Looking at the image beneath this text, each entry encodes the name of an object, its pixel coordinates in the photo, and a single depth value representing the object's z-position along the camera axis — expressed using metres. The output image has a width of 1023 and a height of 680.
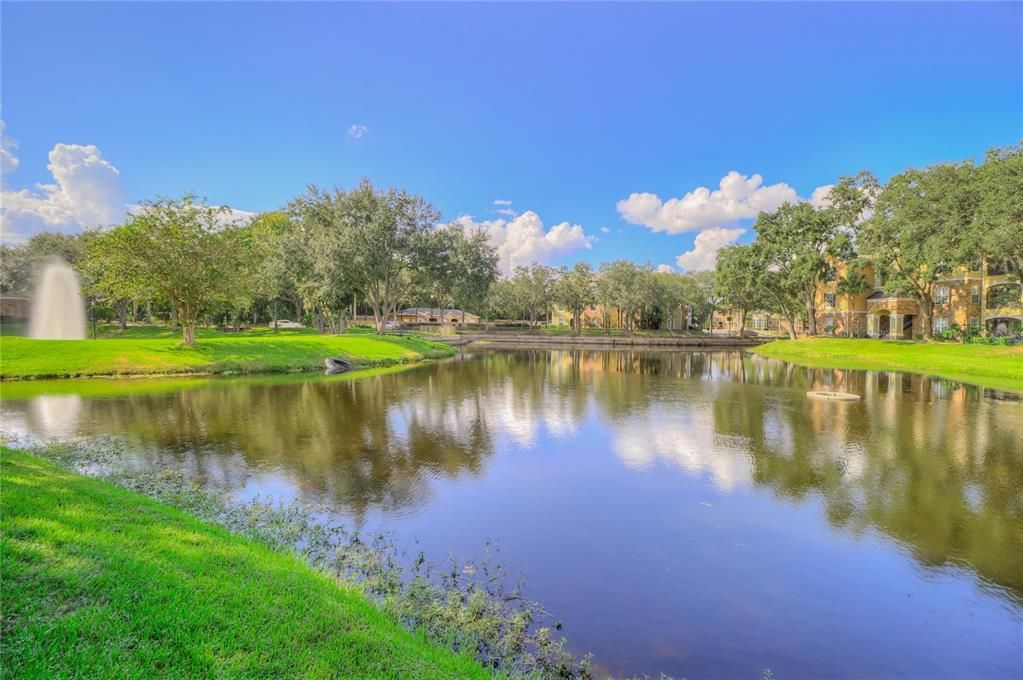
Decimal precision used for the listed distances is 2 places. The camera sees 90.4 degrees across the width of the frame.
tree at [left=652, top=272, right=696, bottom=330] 82.94
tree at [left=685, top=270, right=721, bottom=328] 91.26
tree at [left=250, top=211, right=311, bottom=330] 47.53
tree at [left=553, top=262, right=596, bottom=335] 84.31
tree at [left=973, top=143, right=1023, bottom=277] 34.62
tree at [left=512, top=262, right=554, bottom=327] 86.38
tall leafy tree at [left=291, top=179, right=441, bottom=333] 43.31
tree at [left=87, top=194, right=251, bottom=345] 29.27
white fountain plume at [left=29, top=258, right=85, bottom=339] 40.41
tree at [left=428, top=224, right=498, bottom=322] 49.00
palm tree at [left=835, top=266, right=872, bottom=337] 58.22
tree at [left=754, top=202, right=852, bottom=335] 54.41
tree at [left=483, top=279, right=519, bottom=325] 90.25
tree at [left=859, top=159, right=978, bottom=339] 39.53
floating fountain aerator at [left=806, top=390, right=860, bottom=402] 22.33
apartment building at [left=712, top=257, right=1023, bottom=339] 51.75
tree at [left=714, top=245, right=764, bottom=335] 59.33
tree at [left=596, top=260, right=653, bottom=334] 77.81
